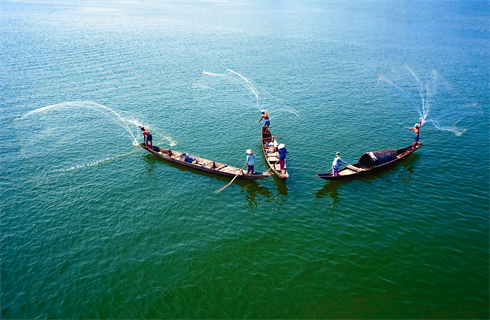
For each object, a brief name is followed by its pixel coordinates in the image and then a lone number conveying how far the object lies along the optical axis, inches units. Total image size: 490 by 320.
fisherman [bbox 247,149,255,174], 1179.9
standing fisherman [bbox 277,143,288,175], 1180.5
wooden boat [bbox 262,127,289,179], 1211.6
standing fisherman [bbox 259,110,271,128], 1476.6
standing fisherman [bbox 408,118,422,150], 1358.3
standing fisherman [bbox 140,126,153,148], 1391.5
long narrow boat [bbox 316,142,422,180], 1205.1
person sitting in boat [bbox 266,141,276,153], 1368.1
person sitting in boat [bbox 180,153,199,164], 1314.0
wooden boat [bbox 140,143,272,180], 1207.6
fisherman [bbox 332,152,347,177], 1177.7
